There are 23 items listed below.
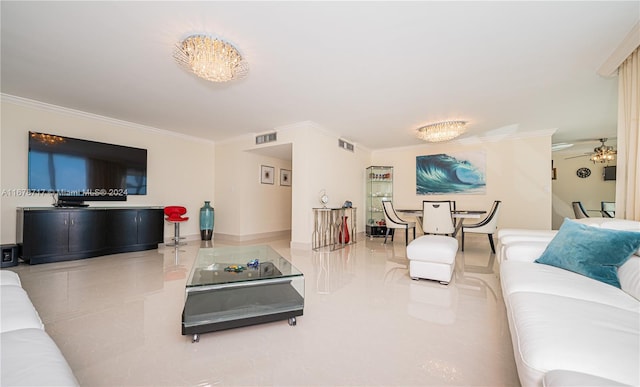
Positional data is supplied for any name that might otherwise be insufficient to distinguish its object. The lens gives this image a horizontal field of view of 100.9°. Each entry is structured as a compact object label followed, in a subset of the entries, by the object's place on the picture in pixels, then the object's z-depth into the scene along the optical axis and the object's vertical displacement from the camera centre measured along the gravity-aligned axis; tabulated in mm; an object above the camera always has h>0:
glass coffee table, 1676 -775
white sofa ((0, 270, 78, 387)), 727 -528
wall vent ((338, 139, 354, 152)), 5990 +1133
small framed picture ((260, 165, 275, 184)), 6578 +474
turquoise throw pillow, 1646 -367
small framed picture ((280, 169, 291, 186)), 7245 +445
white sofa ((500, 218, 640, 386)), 812 -520
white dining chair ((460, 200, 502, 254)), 4570 -539
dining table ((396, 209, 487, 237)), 4844 -368
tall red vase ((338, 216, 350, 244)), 5539 -836
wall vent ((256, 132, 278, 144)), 5387 +1145
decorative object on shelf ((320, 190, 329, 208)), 5164 -95
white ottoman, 2834 -711
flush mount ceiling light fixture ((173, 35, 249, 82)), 2373 +1270
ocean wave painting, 6160 +511
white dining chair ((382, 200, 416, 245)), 5430 -480
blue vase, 5938 -677
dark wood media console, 3564 -627
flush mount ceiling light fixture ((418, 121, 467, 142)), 4793 +1190
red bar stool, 5051 -490
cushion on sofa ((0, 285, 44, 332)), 1058 -535
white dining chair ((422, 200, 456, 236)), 4605 -418
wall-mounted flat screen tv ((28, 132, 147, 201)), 3934 +368
